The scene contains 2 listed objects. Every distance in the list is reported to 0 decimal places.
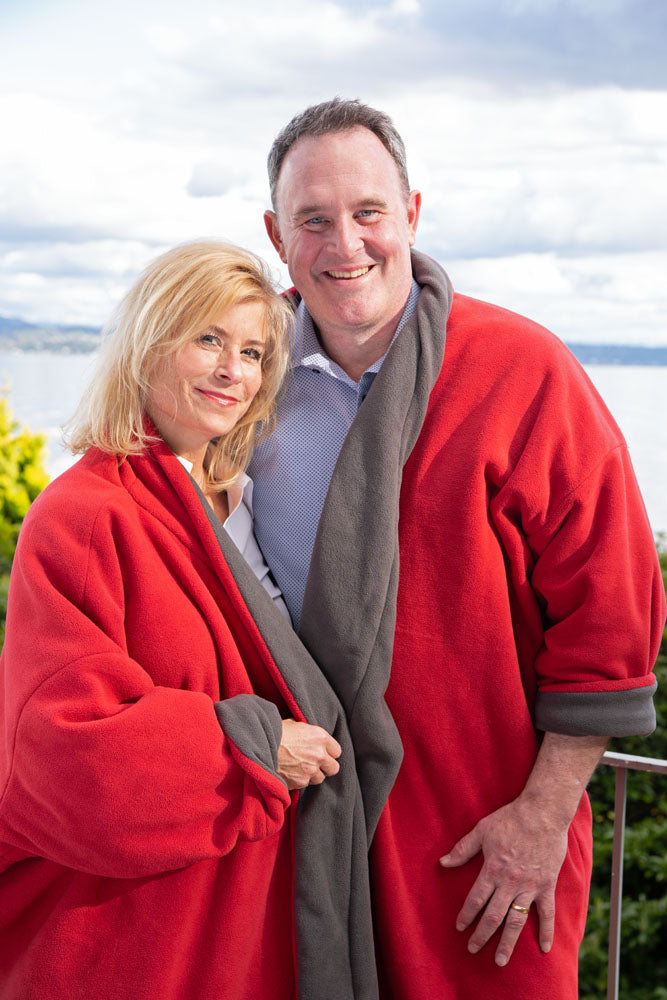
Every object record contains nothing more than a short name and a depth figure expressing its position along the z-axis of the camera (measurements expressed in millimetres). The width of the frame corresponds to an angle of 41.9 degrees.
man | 1667
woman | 1460
